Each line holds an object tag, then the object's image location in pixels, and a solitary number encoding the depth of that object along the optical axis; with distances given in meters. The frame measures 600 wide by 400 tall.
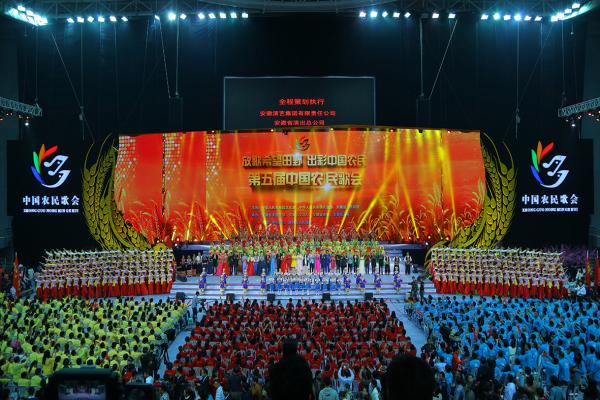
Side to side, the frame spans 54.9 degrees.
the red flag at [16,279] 17.19
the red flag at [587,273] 17.80
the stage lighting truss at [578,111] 18.19
